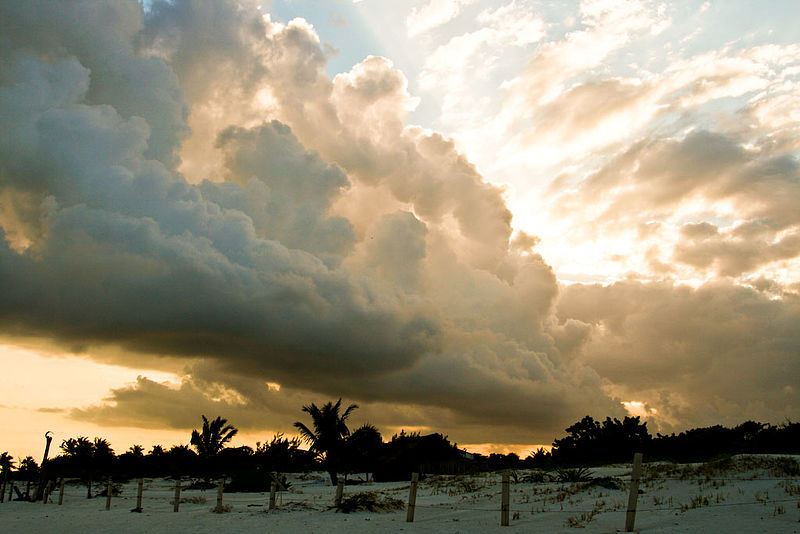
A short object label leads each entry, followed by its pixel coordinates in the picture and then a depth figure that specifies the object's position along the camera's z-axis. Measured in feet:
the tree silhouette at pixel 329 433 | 152.46
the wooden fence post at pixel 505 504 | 52.14
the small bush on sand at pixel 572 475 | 85.27
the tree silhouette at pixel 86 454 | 176.65
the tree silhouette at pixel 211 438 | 160.35
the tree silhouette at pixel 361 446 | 153.79
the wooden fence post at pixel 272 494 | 80.79
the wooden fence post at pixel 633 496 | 42.66
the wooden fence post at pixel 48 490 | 134.41
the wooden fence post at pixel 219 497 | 85.05
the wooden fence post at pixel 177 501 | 94.38
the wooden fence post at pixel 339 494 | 73.70
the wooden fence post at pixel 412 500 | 61.10
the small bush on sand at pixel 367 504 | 73.72
